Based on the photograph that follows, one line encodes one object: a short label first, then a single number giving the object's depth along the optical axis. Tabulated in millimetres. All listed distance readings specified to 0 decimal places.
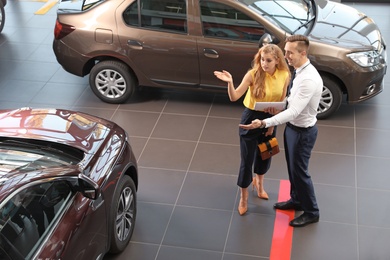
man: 5719
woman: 5961
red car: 4602
